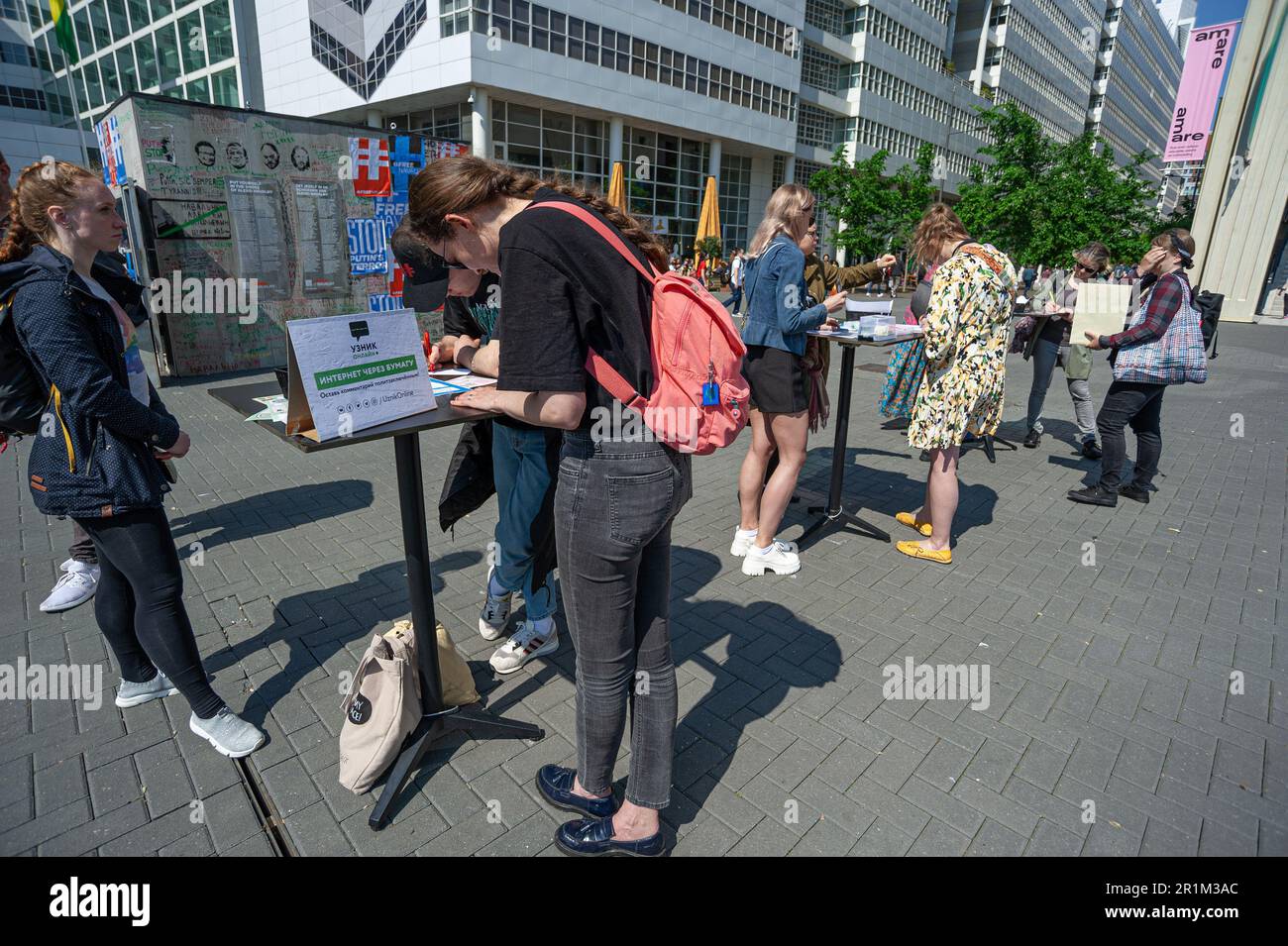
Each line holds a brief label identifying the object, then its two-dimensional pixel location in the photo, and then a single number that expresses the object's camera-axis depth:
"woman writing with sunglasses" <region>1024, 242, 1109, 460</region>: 6.70
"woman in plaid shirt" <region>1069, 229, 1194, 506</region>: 5.05
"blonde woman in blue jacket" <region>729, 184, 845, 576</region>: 3.86
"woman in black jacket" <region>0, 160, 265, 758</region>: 2.21
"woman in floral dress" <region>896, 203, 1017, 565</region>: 3.98
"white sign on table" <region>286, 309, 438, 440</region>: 1.79
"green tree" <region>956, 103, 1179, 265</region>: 9.91
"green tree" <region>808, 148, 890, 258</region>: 31.75
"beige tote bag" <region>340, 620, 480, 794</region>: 2.40
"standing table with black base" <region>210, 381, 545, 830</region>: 2.01
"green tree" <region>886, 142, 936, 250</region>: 31.62
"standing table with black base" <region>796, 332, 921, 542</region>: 4.78
